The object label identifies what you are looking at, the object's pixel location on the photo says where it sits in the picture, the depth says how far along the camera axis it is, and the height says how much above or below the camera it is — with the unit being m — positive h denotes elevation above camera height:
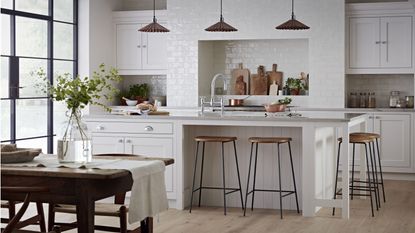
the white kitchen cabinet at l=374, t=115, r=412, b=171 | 9.49 -0.56
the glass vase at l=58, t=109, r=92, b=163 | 4.43 -0.28
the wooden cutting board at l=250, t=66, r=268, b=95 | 10.50 +0.23
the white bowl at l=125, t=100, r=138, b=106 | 10.75 -0.06
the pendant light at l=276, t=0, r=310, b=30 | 7.78 +0.82
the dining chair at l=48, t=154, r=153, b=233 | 4.60 -0.79
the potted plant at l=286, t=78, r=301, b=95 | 10.25 +0.20
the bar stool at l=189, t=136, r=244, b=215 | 6.90 -0.60
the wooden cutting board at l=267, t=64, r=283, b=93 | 10.51 +0.32
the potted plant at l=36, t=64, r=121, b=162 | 4.43 -0.19
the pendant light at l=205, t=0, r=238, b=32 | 7.88 +0.80
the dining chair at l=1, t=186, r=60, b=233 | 3.80 -0.55
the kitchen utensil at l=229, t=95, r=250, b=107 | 10.28 -0.06
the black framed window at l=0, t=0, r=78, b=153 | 8.61 +0.50
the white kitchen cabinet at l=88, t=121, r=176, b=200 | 7.23 -0.44
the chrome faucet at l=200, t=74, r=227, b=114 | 9.98 -0.07
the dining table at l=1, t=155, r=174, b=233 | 3.98 -0.51
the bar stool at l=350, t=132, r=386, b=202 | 7.11 -0.37
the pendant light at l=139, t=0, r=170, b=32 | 7.97 +0.81
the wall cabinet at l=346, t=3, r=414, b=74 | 9.59 +0.83
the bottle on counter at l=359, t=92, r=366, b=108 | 10.01 -0.04
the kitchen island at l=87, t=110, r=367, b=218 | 6.78 -0.48
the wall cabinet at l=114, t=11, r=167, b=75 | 10.65 +0.81
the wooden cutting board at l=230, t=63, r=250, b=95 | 10.59 +0.26
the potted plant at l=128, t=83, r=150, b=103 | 10.98 +0.09
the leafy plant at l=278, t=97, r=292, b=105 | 9.07 -0.03
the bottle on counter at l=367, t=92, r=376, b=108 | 9.93 -0.05
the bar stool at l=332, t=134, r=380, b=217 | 6.92 -0.41
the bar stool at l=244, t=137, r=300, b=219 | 6.67 -0.49
